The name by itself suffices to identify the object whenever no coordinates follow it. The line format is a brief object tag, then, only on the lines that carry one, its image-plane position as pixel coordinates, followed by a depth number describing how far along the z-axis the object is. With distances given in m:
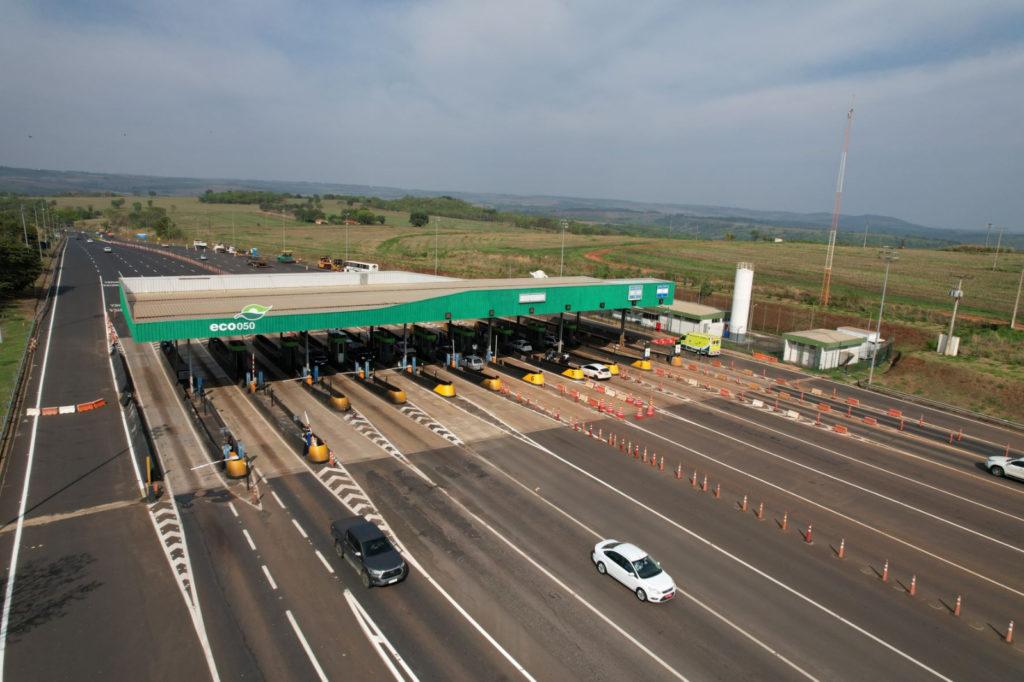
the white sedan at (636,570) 20.16
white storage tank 66.66
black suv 20.12
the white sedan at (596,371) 49.06
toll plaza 38.19
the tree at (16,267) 70.81
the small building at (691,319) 65.62
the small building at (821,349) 55.78
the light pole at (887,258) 48.83
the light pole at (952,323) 56.91
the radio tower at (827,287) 83.19
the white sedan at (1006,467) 32.53
